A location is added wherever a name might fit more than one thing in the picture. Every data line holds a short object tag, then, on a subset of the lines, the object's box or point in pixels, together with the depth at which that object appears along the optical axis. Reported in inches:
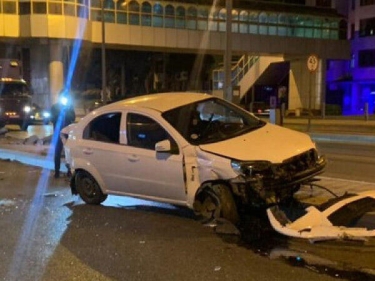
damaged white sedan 275.6
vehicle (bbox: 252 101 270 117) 1760.6
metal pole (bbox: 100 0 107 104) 1197.0
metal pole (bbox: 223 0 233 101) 649.0
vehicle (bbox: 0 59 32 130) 1108.5
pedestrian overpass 1588.3
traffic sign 882.1
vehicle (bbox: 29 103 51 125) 1355.6
